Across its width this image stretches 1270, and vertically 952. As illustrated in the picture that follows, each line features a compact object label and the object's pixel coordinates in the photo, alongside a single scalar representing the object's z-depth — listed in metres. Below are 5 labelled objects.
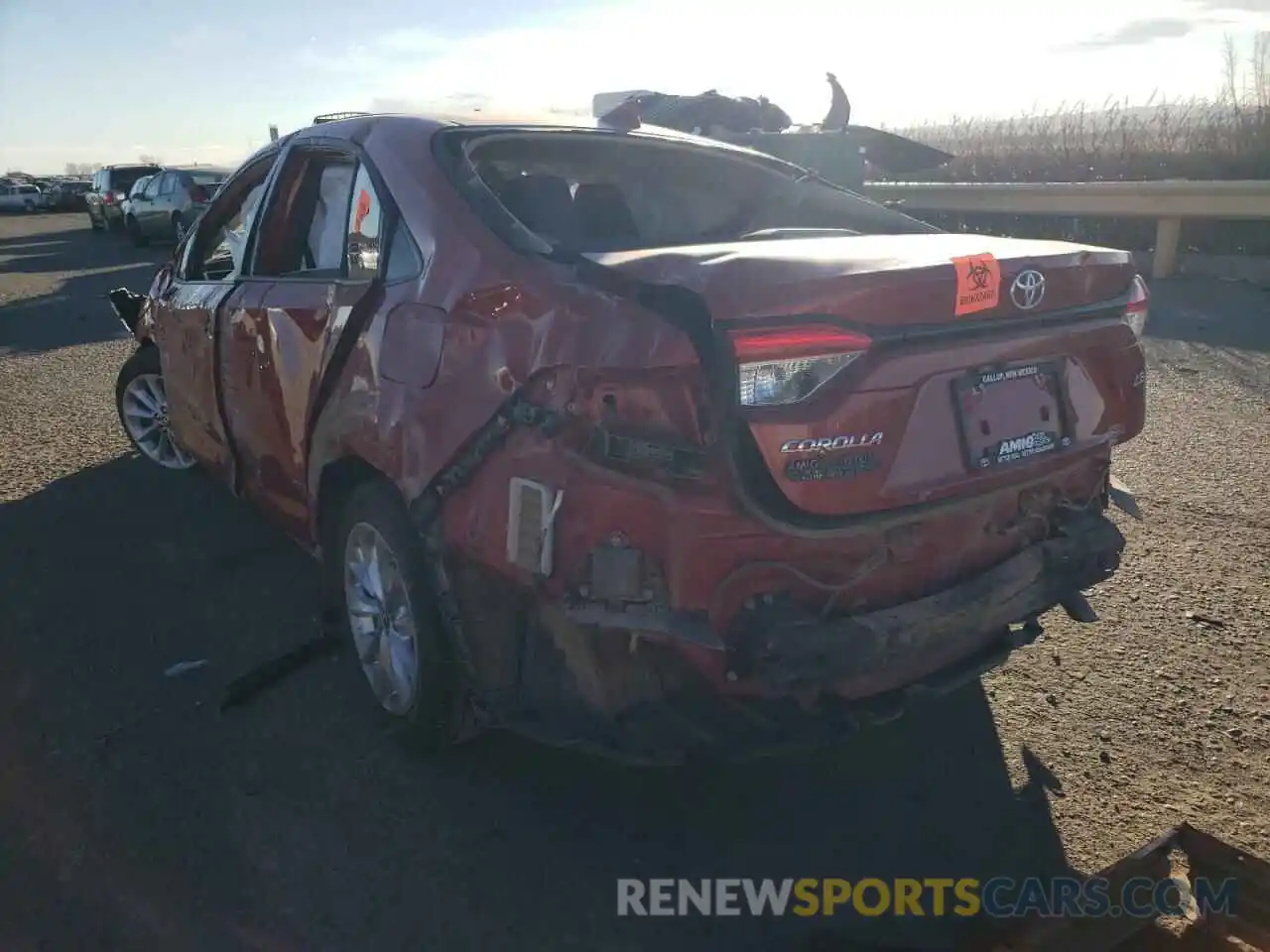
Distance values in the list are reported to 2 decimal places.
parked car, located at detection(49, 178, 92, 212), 47.12
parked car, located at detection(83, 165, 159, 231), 25.87
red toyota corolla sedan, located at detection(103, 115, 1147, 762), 2.35
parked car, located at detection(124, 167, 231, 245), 19.94
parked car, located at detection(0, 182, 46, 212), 46.50
